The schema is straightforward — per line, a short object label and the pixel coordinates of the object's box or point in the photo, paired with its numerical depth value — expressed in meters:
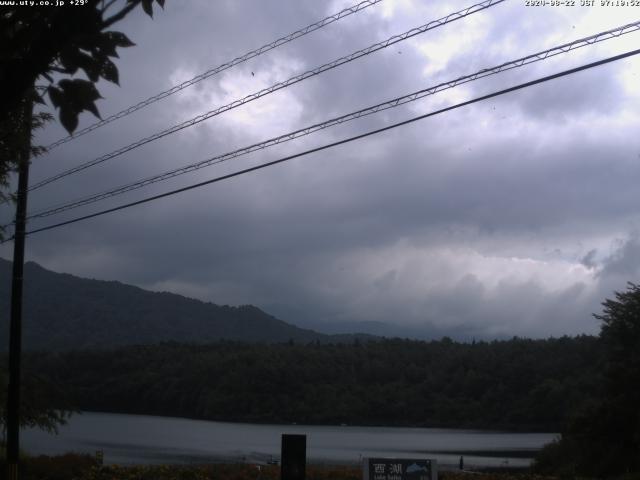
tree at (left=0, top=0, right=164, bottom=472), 4.03
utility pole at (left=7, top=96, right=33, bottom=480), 18.91
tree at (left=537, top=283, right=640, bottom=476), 30.84
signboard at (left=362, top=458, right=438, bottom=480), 13.71
